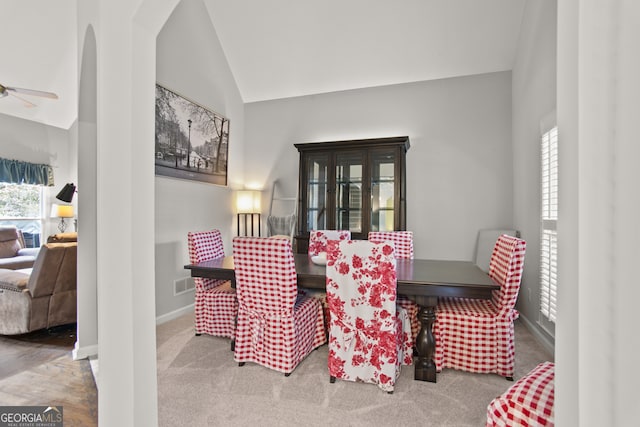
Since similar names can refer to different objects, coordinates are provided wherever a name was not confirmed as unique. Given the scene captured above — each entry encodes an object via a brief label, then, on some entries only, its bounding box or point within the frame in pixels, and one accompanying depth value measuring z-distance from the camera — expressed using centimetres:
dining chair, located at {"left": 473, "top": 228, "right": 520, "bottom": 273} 338
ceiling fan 279
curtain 485
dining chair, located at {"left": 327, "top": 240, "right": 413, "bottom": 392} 187
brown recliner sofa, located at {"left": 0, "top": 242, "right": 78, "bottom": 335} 269
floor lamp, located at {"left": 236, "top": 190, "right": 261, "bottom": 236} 431
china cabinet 362
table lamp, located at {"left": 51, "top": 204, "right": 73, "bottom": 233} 543
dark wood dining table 188
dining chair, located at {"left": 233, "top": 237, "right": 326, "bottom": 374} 208
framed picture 318
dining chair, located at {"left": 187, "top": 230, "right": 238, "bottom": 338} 270
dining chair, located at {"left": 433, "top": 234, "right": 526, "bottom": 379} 197
